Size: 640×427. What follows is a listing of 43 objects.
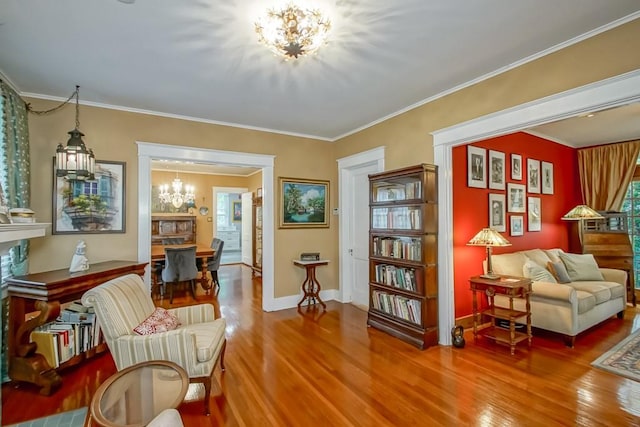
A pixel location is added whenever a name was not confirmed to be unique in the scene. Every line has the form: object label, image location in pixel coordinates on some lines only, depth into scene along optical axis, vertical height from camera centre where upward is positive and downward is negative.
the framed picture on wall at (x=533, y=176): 4.70 +0.65
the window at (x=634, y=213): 5.14 +0.06
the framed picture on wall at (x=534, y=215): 4.70 +0.04
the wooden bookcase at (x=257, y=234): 8.05 -0.37
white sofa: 3.30 -0.95
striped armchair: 2.12 -0.85
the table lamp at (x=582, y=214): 4.81 +0.05
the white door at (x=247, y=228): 8.84 -0.23
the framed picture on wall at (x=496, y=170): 4.12 +0.65
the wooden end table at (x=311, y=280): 4.68 -0.94
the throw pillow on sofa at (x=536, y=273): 3.71 -0.68
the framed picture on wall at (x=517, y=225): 4.41 -0.11
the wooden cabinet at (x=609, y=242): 4.79 -0.41
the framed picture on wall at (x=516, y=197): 4.39 +0.30
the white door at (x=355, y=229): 4.81 -0.16
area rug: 2.71 -1.37
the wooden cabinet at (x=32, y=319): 2.48 -0.79
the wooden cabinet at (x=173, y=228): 7.94 -0.18
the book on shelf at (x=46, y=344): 2.64 -1.05
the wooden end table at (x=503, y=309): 3.17 -0.95
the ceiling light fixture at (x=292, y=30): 1.85 +1.19
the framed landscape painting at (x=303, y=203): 4.80 +0.27
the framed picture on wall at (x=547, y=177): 4.96 +0.66
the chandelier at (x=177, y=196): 7.36 +0.64
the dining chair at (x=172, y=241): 7.69 -0.50
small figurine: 2.99 -0.39
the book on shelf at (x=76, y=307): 3.11 -0.88
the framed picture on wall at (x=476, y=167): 3.87 +0.66
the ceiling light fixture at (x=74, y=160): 2.94 +0.60
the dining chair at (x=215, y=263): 6.14 -0.85
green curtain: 2.63 +0.53
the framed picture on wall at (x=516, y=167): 4.44 +0.75
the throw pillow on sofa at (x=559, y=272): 4.05 -0.72
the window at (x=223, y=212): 10.22 +0.29
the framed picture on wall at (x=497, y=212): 4.09 +0.08
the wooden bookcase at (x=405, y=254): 3.33 -0.41
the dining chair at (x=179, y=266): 5.20 -0.77
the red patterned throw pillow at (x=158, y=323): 2.31 -0.81
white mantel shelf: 1.66 -0.06
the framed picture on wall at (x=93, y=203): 3.35 +0.22
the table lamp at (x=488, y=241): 3.37 -0.26
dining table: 5.59 -0.71
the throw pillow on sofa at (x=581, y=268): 4.21 -0.71
